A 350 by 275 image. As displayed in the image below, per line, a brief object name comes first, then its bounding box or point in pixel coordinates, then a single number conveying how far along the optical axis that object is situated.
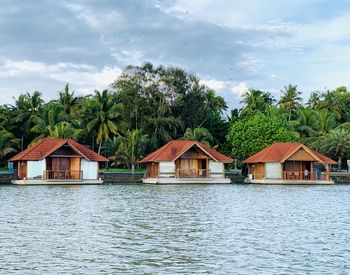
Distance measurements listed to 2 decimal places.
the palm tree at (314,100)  89.12
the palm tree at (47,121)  62.56
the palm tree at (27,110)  65.44
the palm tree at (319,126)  71.50
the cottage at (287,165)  58.97
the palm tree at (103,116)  65.31
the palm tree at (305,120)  74.72
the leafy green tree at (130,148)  61.94
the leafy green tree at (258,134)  65.44
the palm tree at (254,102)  78.98
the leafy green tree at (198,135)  66.06
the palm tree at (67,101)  69.53
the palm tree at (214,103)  83.88
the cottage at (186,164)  59.25
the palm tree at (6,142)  59.50
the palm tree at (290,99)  85.31
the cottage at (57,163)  55.62
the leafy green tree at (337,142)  64.81
